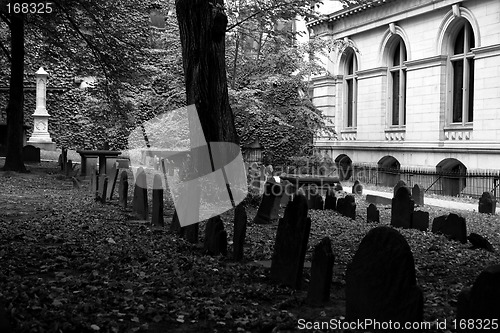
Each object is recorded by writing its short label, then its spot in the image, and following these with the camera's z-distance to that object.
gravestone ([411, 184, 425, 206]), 15.19
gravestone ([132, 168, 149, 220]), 10.48
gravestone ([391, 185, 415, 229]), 10.64
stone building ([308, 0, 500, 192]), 21.17
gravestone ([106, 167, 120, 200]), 13.48
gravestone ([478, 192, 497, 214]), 13.80
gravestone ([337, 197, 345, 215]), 12.53
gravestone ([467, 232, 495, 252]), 8.63
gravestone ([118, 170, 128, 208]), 11.86
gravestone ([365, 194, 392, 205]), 15.79
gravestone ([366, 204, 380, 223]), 11.60
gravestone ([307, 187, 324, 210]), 13.26
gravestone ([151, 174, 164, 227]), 9.30
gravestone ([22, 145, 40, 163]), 23.45
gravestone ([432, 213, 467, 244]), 9.34
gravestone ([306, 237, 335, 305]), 4.96
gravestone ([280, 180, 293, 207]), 13.24
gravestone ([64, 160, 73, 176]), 19.48
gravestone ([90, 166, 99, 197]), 14.23
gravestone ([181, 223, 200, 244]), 8.23
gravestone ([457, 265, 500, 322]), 3.28
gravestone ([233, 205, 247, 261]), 6.90
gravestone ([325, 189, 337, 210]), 13.28
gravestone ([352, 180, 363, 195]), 19.61
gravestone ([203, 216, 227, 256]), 7.38
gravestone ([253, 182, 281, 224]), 10.62
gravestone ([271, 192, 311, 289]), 5.63
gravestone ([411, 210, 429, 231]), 10.42
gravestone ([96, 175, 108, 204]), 12.48
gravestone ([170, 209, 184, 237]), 8.75
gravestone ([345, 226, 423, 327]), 3.88
